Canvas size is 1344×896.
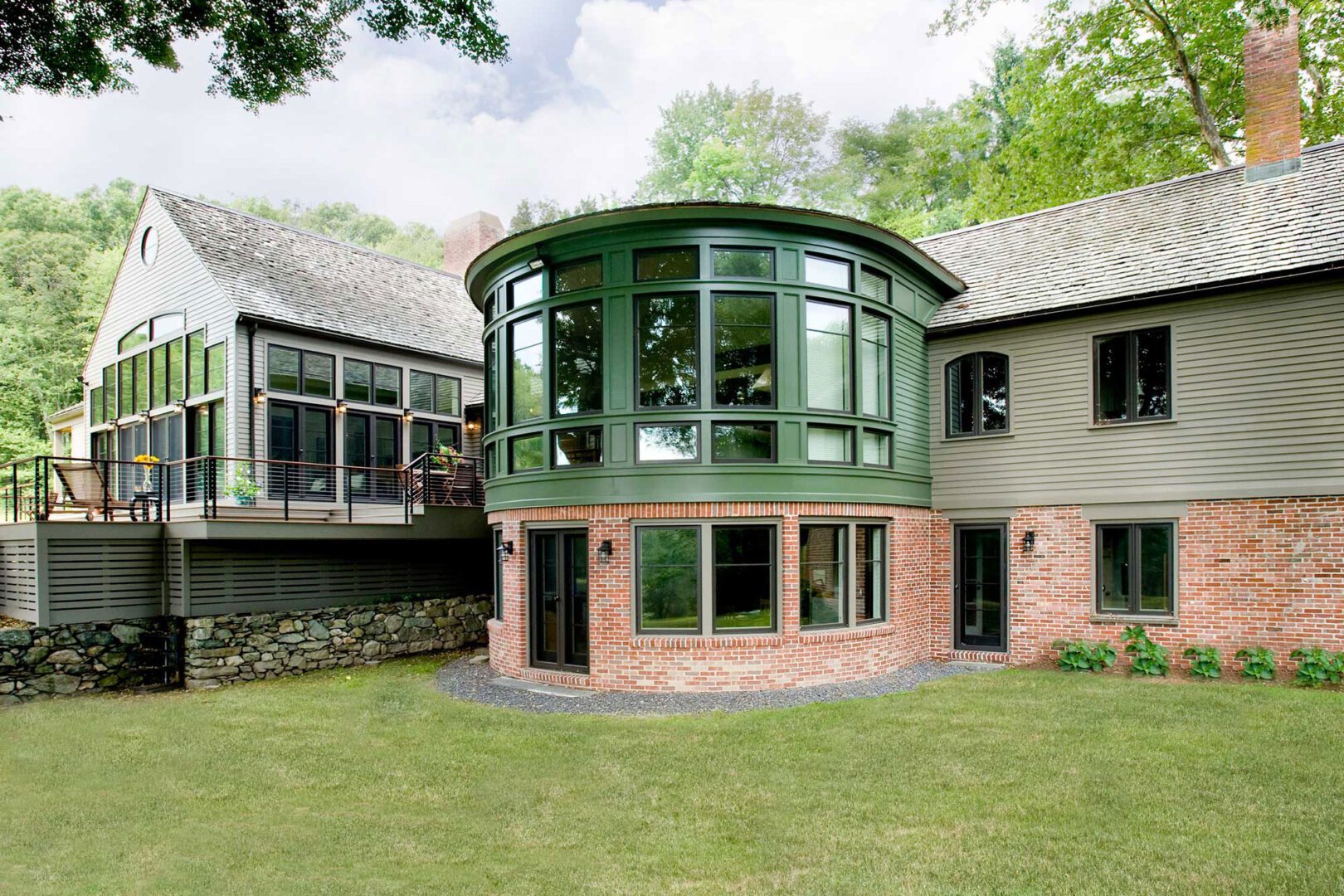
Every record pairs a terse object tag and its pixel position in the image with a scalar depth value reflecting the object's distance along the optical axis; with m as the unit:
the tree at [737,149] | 32.00
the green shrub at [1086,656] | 10.48
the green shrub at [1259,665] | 9.59
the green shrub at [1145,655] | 10.18
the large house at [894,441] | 9.80
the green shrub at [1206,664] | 9.84
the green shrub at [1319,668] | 9.25
